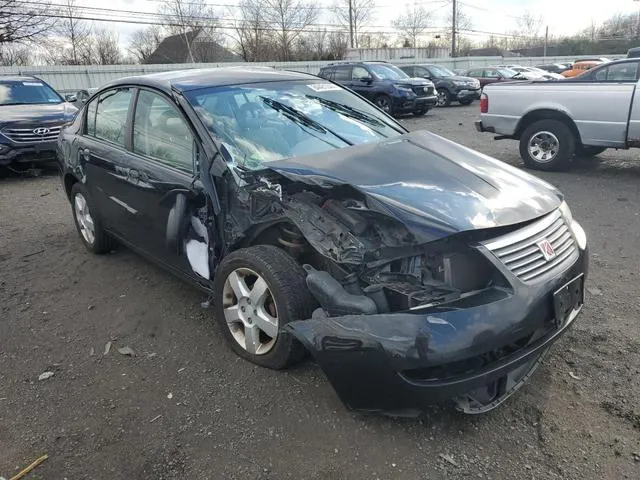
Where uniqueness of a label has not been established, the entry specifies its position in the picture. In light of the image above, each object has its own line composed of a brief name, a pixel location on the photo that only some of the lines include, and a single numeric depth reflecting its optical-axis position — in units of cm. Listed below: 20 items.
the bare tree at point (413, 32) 5794
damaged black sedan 219
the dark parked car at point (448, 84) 1961
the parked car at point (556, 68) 3045
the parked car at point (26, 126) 834
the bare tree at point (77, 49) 3801
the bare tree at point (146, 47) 4588
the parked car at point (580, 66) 2514
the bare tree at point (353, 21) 4838
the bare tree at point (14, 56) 3082
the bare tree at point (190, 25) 3978
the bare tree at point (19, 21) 2764
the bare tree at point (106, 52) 4094
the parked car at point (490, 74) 2327
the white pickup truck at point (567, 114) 703
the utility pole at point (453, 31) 4759
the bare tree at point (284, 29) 4041
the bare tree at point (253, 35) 3969
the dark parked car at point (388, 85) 1540
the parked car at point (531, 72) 2272
